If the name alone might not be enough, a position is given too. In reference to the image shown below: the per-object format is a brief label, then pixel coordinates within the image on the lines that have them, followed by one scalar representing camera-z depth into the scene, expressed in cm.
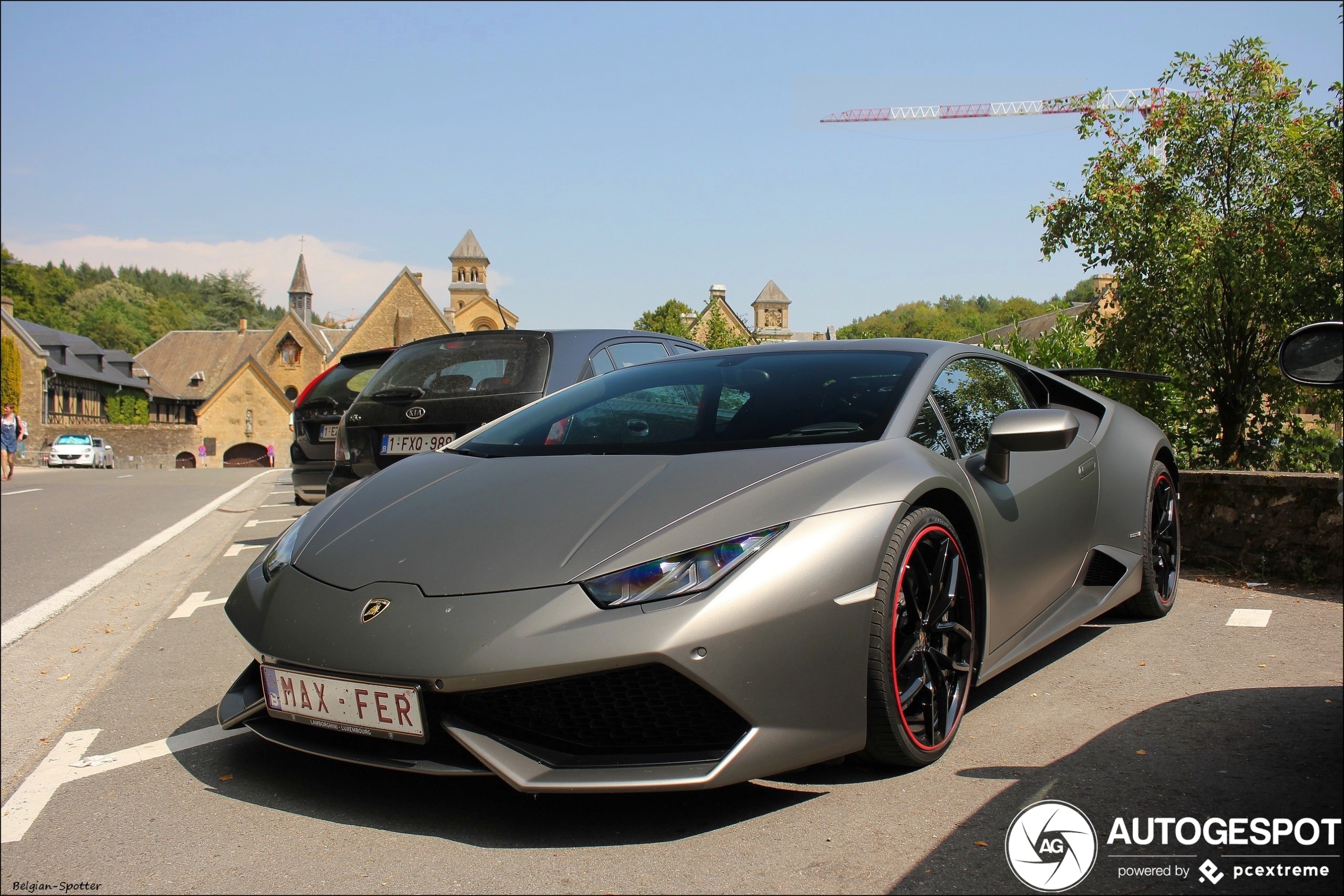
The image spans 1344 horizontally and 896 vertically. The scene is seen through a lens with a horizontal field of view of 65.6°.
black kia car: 600
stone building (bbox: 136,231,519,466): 6781
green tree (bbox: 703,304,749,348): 4508
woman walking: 2586
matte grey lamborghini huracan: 236
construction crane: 9769
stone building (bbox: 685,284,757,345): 6225
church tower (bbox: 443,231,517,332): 8719
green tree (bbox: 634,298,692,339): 5872
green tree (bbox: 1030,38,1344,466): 798
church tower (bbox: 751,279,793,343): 10100
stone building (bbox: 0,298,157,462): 6334
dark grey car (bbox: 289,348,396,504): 828
